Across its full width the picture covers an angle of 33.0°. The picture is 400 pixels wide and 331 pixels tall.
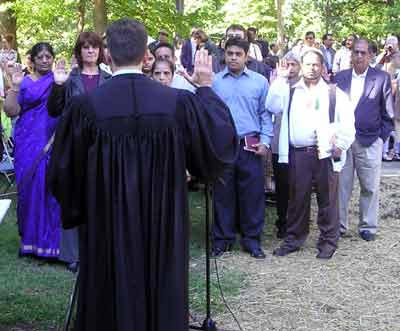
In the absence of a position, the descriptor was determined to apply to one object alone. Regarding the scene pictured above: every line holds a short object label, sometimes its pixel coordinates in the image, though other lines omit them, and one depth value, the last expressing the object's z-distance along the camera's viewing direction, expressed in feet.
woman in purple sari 20.13
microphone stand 13.48
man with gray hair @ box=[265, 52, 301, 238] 20.63
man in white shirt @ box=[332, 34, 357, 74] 46.93
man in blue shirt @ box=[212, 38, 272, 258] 20.95
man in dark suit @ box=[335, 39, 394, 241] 22.50
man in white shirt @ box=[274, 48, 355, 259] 20.33
